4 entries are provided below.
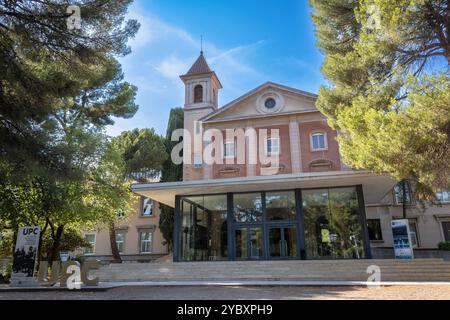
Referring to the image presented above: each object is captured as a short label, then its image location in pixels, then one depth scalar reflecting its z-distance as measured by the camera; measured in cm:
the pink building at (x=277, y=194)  1662
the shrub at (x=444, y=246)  2353
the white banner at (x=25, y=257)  1276
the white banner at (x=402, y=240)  1489
